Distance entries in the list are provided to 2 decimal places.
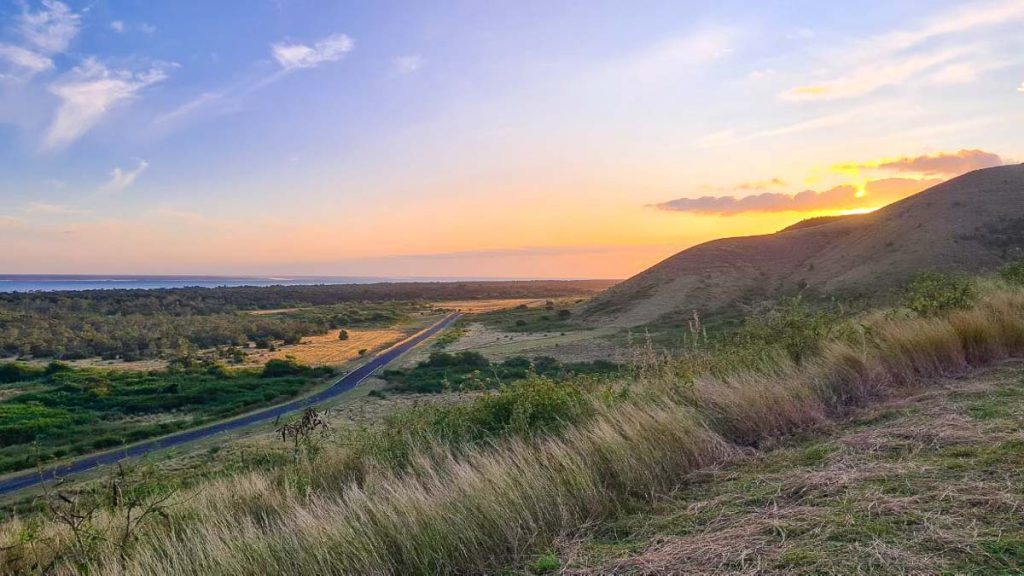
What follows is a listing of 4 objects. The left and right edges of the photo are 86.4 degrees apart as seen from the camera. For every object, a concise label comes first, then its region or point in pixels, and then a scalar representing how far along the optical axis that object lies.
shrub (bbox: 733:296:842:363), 9.05
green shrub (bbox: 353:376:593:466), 6.46
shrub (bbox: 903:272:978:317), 10.25
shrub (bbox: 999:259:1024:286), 13.83
